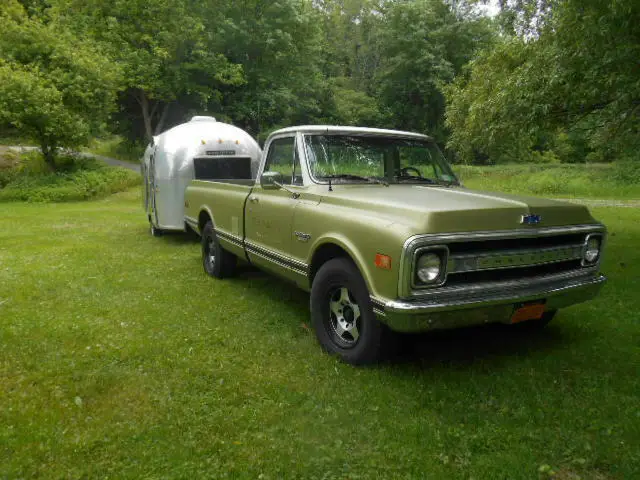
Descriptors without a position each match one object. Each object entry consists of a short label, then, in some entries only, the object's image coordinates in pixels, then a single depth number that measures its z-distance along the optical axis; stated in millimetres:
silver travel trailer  9875
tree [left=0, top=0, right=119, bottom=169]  17578
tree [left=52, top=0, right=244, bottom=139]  25625
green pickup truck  3422
